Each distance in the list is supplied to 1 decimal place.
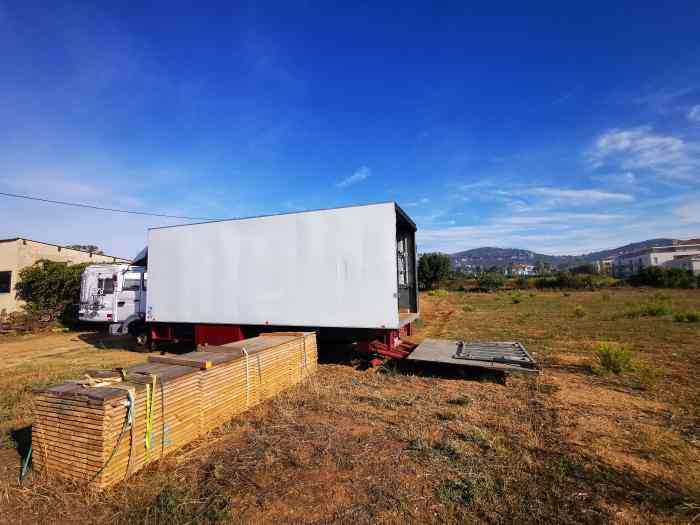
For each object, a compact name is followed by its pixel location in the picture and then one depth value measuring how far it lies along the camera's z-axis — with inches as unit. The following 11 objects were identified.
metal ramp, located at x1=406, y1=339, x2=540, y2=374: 255.3
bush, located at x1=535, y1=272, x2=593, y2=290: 1696.6
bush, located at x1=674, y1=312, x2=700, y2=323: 556.4
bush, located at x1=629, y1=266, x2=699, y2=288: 1547.7
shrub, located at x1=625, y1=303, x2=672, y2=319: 647.1
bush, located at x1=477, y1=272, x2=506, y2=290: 1809.4
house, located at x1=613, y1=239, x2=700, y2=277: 4030.5
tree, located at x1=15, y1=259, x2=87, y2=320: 668.1
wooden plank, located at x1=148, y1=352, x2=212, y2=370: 175.8
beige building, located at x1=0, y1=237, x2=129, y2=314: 658.8
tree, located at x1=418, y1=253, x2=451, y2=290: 1937.7
